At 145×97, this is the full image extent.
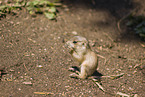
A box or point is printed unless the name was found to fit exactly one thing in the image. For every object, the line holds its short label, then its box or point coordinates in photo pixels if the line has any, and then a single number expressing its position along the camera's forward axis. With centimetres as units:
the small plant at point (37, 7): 838
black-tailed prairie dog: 574
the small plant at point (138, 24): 926
